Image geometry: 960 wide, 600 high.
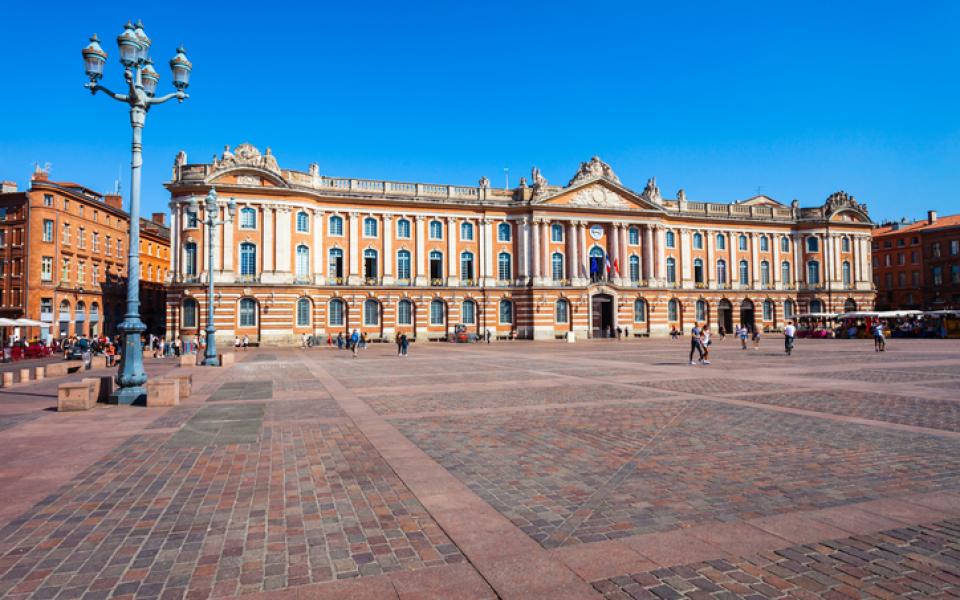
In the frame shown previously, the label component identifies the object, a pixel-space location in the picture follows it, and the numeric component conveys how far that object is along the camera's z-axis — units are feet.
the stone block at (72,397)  40.04
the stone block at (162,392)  42.27
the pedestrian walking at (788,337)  92.22
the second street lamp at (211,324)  81.10
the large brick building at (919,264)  223.71
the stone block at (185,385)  46.83
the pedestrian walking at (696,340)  74.16
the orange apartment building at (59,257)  148.05
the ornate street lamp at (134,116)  44.04
